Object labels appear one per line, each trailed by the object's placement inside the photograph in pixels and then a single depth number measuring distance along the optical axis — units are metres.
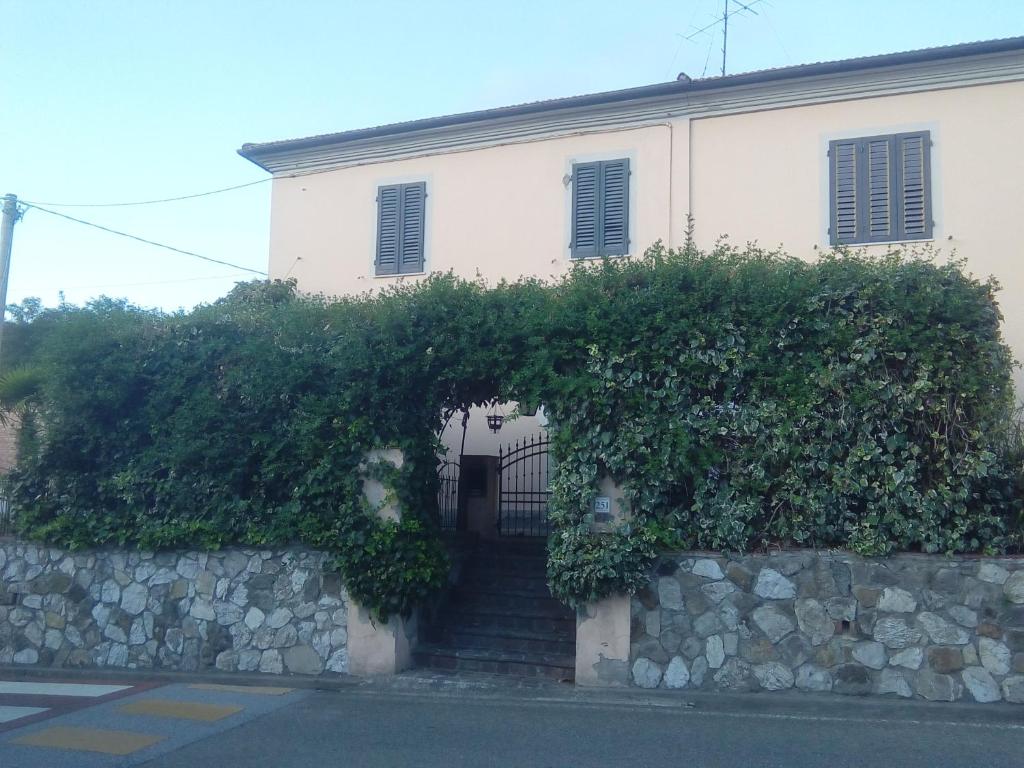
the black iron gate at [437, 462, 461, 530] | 11.81
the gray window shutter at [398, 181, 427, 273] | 14.30
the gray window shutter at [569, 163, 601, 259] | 13.34
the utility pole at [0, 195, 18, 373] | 14.10
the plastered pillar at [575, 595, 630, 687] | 8.63
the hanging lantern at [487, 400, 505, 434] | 12.25
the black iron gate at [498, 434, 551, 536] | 12.12
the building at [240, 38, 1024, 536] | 11.78
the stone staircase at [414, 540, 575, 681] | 9.33
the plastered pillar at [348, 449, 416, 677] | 9.34
